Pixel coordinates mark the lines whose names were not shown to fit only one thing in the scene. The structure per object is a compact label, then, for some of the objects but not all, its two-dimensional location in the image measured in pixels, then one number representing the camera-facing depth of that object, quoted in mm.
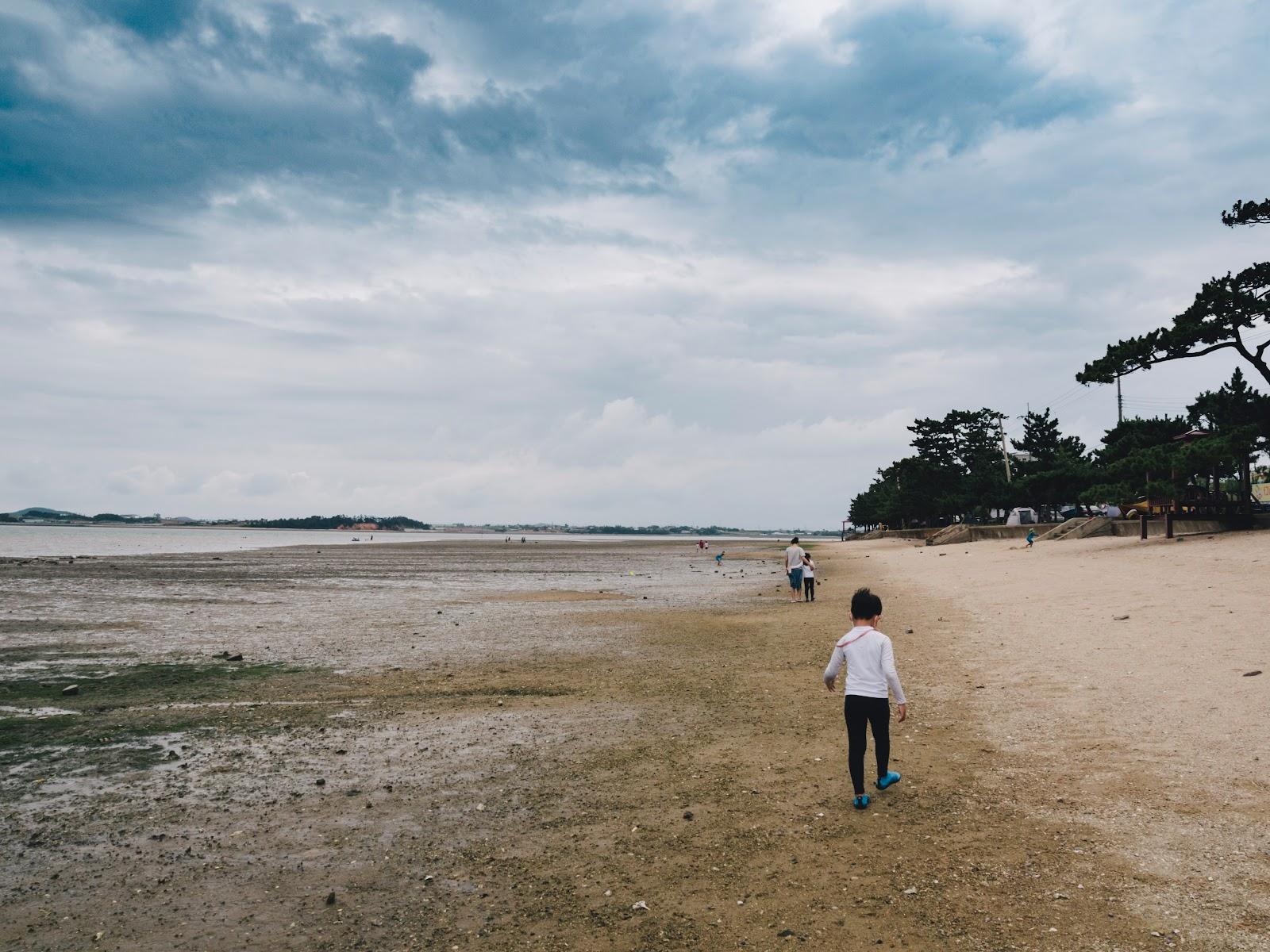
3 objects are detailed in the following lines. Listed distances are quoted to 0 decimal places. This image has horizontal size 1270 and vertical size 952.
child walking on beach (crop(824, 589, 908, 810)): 7441
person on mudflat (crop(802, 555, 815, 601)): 27953
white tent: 73812
